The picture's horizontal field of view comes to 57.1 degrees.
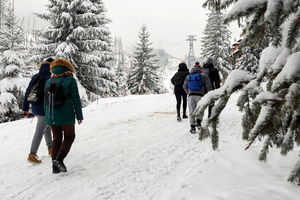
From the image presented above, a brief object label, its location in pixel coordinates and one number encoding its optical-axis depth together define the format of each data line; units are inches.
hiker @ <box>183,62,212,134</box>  318.7
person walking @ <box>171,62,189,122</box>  388.5
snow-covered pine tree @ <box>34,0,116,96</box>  744.6
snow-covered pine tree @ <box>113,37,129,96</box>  1908.0
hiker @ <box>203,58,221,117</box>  389.4
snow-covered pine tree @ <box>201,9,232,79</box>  1539.1
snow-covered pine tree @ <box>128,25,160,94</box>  1478.8
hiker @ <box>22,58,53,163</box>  230.2
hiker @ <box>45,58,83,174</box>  194.7
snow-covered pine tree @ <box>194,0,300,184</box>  81.7
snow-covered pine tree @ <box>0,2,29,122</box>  700.0
